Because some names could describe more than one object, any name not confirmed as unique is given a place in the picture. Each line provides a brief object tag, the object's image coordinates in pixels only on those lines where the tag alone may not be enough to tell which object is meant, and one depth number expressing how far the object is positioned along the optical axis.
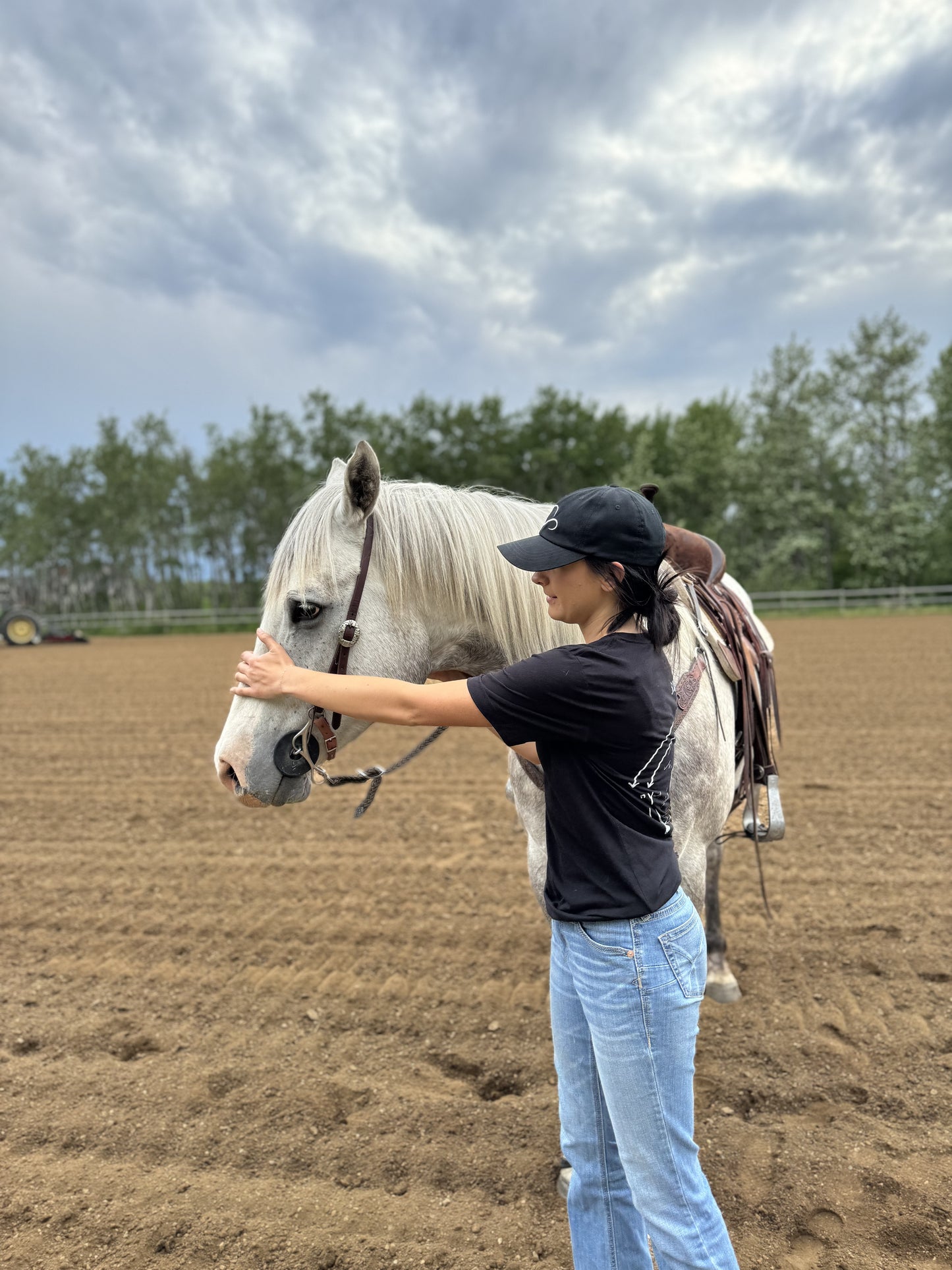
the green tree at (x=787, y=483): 34.47
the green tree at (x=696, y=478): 37.44
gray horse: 1.79
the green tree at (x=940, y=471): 32.91
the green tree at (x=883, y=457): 32.53
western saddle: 2.61
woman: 1.37
